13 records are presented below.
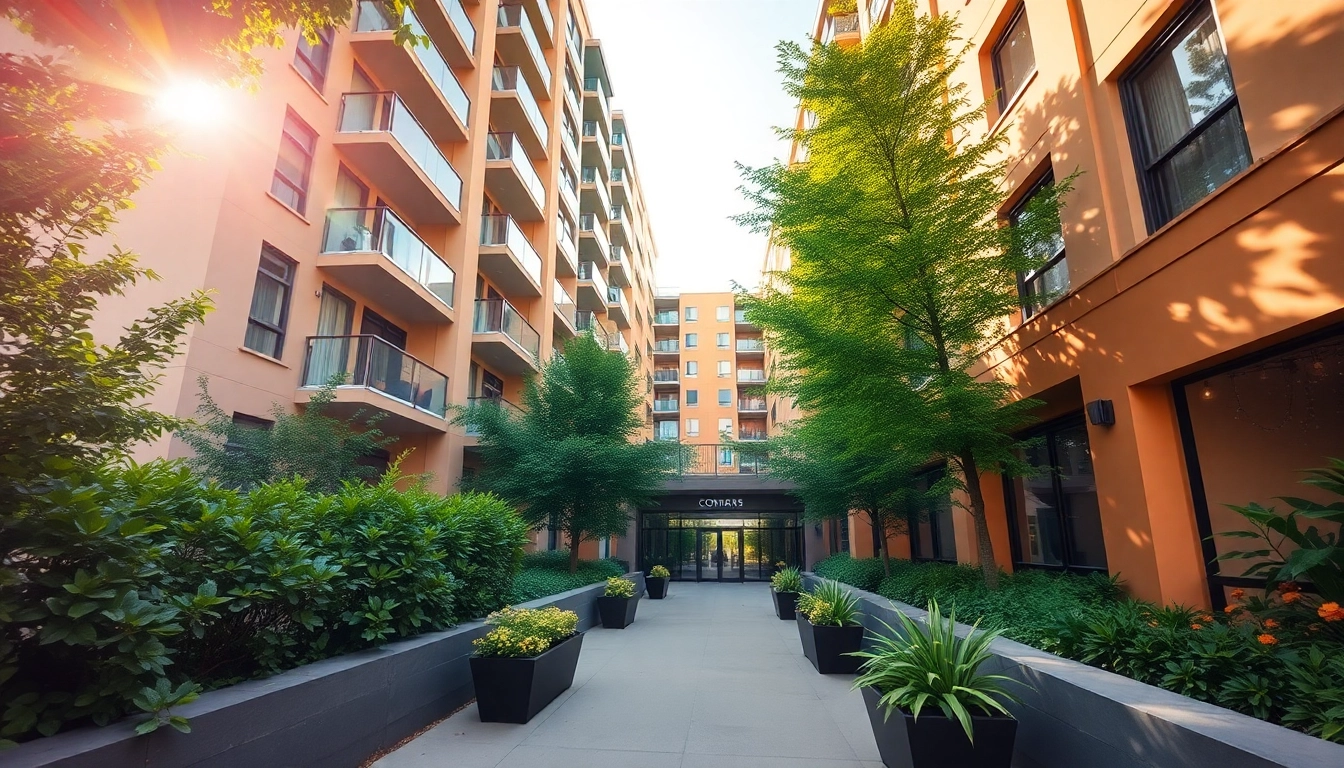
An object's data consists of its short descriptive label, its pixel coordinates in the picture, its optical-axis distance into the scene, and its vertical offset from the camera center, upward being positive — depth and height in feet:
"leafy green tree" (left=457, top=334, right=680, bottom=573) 44.37 +5.88
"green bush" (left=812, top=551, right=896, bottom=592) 42.37 -3.33
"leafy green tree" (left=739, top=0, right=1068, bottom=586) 24.67 +11.09
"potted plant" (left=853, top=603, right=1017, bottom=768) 12.71 -3.74
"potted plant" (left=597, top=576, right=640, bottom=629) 40.78 -5.10
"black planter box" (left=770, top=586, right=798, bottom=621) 45.85 -5.72
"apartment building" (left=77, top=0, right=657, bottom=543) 30.63 +19.48
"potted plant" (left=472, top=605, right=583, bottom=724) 18.31 -4.18
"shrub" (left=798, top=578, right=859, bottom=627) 26.84 -3.46
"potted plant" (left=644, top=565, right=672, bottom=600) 65.10 -5.84
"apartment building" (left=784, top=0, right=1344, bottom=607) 15.66 +7.69
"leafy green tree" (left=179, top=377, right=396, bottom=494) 27.09 +3.58
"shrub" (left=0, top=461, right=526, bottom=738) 9.46 -1.21
